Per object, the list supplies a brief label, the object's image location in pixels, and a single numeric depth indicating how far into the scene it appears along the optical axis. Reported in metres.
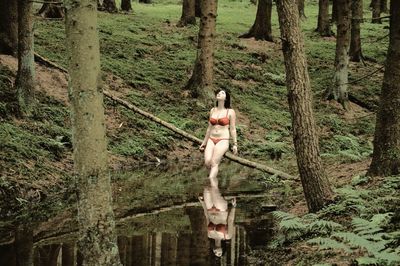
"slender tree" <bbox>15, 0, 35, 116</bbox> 12.62
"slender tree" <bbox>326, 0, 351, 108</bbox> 21.28
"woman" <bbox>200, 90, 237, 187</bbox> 12.43
